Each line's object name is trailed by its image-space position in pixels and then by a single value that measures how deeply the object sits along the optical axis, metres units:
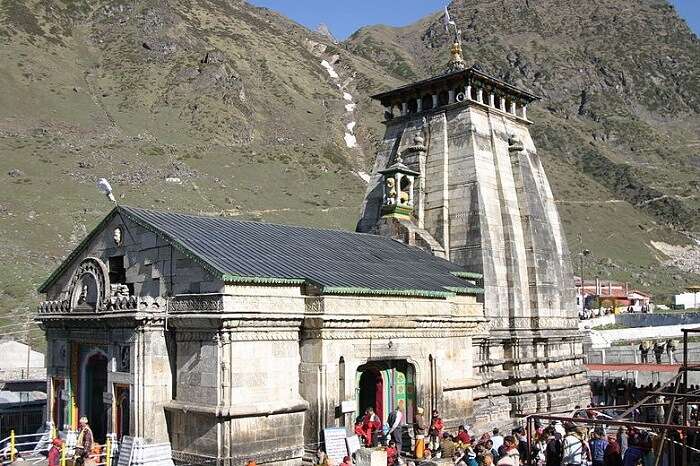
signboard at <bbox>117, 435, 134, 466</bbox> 21.23
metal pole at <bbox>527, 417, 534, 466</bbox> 16.35
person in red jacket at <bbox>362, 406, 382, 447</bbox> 22.78
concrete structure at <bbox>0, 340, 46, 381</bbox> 40.38
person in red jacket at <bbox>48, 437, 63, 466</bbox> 21.69
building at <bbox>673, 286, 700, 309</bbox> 79.12
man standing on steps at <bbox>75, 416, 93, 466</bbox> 21.66
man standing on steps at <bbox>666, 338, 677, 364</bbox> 44.16
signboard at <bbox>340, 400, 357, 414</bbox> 22.27
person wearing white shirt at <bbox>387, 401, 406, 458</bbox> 23.75
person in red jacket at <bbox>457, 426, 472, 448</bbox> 22.78
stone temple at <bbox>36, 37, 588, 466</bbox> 21.19
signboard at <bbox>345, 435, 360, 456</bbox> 21.95
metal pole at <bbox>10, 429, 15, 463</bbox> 22.52
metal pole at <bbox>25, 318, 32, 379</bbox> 40.28
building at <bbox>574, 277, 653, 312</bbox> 82.31
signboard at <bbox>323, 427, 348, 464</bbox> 21.59
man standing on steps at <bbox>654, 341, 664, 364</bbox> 42.42
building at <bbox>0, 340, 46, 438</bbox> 29.70
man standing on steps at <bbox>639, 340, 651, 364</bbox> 43.66
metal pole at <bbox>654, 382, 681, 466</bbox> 15.39
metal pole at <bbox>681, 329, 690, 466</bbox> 15.52
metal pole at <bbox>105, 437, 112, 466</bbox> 21.55
